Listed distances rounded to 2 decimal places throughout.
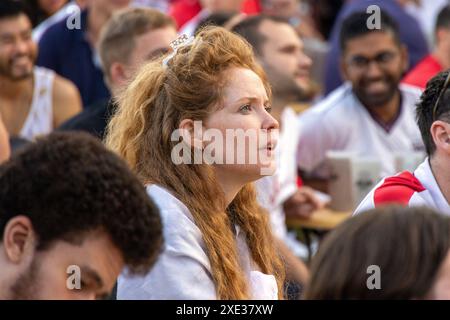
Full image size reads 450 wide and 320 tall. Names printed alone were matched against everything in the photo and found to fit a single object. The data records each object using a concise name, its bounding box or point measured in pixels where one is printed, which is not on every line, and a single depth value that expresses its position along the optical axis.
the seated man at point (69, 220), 3.17
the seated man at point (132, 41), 8.02
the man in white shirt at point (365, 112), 9.60
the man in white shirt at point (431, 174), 5.11
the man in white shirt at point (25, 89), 9.12
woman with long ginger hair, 4.61
